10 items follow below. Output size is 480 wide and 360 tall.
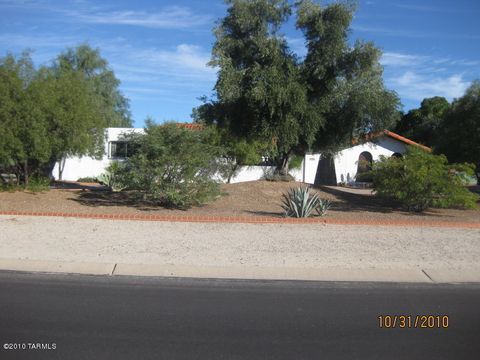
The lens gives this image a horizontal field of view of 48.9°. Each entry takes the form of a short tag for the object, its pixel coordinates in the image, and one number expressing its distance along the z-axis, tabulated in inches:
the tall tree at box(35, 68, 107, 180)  628.5
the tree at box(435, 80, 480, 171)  736.2
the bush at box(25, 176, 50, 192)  665.0
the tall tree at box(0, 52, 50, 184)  593.9
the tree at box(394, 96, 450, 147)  1736.0
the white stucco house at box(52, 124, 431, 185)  1262.3
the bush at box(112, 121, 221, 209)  565.3
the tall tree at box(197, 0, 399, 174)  685.9
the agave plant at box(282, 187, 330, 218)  531.2
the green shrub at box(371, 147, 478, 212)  580.1
